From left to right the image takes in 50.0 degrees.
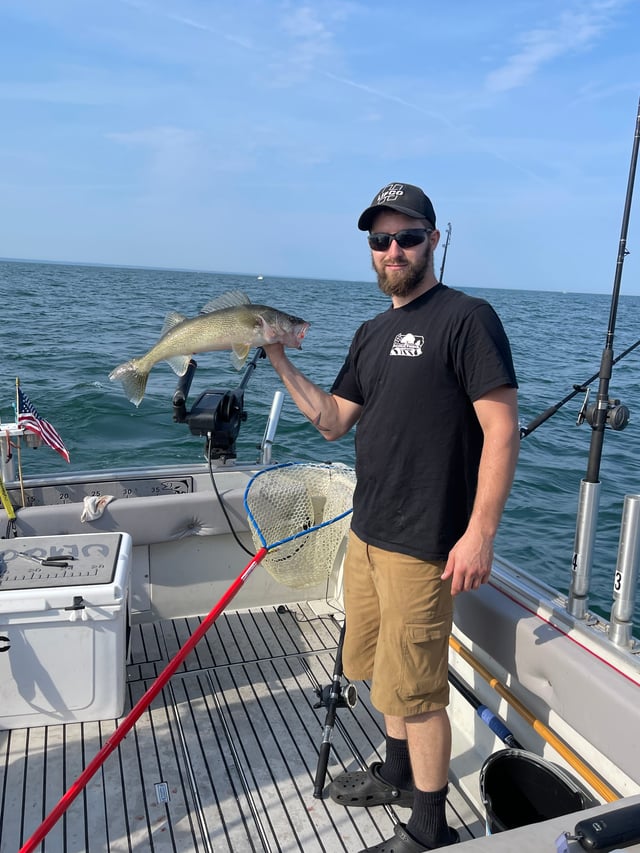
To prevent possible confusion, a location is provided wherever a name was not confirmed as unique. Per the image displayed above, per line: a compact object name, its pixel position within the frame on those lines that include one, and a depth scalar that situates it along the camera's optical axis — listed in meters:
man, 2.19
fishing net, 3.84
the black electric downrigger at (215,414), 3.88
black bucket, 2.37
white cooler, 2.96
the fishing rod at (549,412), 3.05
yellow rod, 2.34
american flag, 3.91
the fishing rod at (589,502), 2.55
